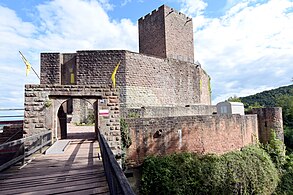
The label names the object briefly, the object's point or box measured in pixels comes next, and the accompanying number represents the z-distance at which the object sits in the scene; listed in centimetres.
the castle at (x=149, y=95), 605
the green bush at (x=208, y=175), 808
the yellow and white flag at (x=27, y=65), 739
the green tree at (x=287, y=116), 1881
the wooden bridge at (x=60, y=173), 275
